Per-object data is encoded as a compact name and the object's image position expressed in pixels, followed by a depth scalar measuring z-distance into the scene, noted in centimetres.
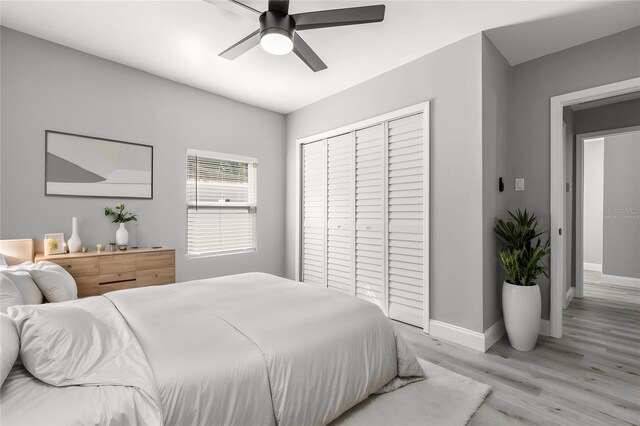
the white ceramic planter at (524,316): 257
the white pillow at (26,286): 186
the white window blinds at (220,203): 385
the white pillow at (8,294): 161
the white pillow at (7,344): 100
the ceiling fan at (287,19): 190
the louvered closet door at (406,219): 311
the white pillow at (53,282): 206
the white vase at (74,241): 283
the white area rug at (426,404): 170
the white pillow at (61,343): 110
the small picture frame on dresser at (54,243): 270
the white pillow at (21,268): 198
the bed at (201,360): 105
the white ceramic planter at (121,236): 308
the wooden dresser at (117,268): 267
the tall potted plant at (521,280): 257
